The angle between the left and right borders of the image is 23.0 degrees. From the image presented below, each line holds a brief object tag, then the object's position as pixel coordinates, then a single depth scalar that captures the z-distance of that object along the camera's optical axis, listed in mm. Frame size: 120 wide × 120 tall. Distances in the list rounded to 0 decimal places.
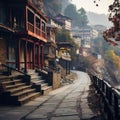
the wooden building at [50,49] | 48312
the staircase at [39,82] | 21500
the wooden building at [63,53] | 53750
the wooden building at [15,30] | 24922
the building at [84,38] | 107612
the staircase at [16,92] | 15938
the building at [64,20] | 100750
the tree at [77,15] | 139125
